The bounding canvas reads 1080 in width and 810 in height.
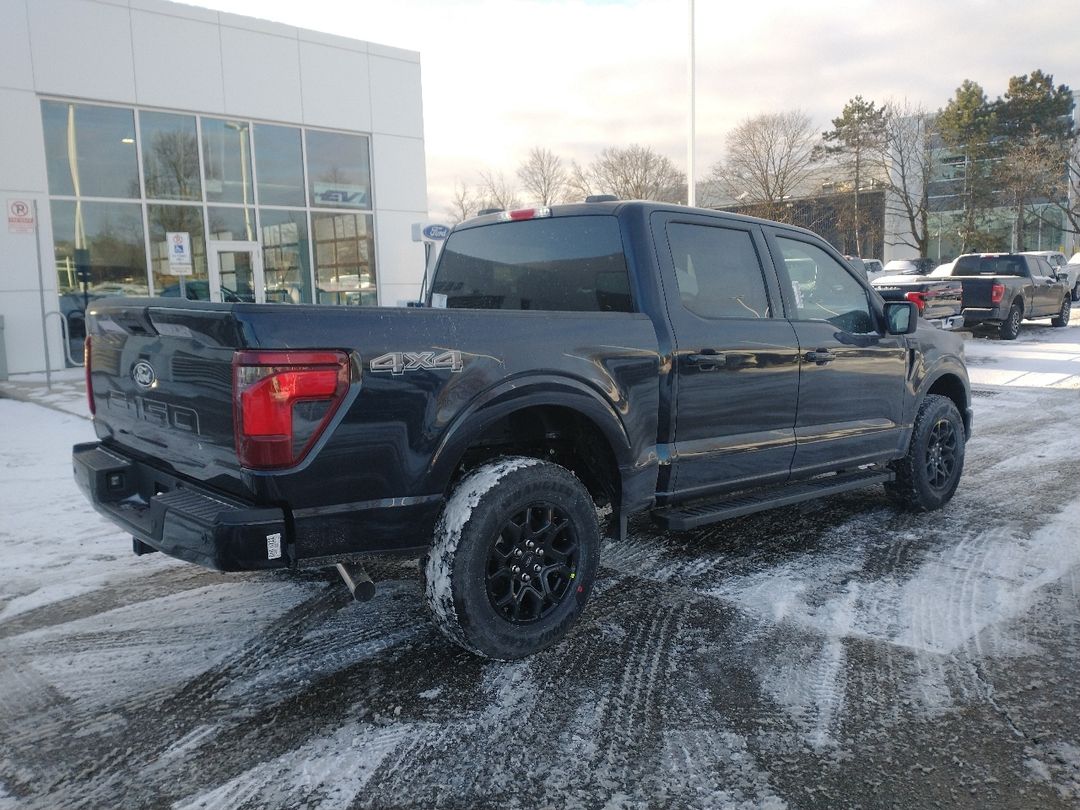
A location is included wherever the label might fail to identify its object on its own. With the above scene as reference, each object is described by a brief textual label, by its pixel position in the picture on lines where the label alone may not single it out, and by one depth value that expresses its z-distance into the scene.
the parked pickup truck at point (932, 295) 14.91
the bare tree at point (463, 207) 61.66
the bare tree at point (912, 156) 49.16
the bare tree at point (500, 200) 58.31
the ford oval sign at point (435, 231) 15.11
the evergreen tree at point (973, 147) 49.62
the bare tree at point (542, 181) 57.56
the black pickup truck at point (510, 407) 2.86
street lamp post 22.59
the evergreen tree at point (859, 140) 50.34
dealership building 13.95
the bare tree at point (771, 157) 49.59
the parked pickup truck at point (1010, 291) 18.05
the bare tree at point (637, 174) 53.09
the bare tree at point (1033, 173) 42.34
